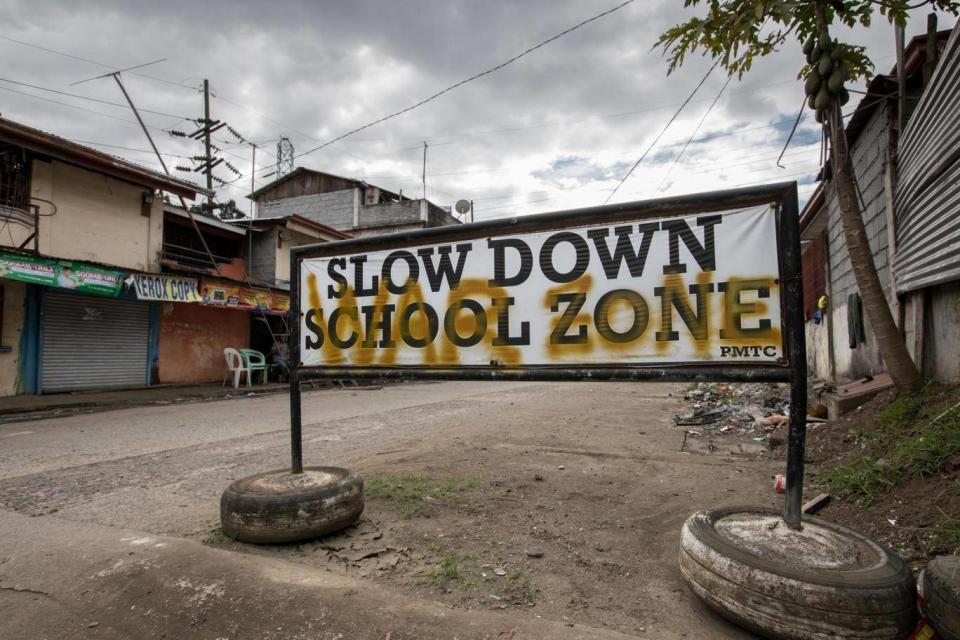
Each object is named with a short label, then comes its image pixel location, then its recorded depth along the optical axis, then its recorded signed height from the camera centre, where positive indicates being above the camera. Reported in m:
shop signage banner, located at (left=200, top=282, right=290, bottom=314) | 14.28 +1.33
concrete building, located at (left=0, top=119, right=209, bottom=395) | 11.05 +2.10
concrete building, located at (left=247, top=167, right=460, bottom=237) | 31.50 +8.70
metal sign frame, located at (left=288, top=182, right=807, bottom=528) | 2.32 +0.03
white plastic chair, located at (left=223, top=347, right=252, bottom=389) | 15.09 -0.70
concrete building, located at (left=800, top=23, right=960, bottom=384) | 4.21 +1.27
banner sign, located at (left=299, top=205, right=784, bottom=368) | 2.51 +0.25
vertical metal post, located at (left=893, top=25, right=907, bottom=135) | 5.42 +2.91
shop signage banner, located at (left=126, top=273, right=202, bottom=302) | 12.26 +1.41
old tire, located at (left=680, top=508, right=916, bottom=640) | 1.75 -0.88
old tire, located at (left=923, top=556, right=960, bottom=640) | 1.67 -0.88
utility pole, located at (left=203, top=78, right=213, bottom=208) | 22.83 +9.79
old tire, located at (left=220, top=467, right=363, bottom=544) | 2.81 -0.95
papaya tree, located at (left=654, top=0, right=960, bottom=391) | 4.08 +2.37
